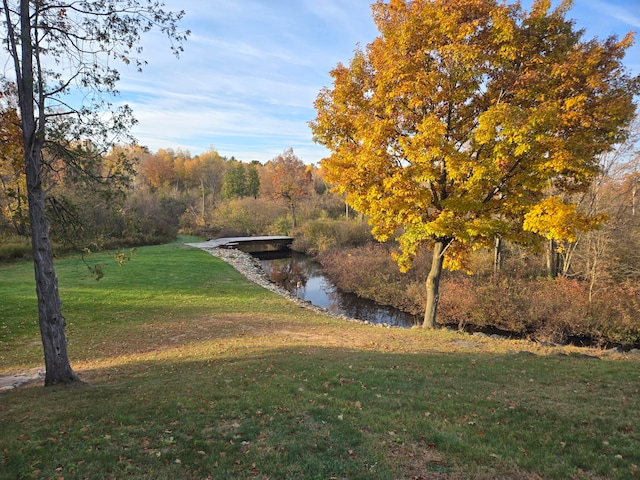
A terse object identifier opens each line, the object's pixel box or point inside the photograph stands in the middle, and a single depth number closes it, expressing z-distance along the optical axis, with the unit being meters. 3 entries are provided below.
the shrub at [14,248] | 25.23
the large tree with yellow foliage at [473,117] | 8.77
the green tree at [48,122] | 6.14
